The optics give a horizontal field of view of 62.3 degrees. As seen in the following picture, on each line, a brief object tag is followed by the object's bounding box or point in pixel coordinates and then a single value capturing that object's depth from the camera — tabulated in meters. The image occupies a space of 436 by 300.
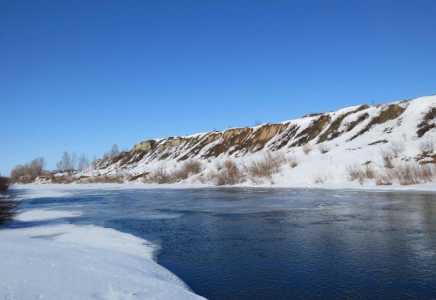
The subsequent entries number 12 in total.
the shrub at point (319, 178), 29.28
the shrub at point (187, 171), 47.09
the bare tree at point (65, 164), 145.62
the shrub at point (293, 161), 34.79
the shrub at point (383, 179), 25.04
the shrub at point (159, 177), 48.38
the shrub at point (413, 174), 23.45
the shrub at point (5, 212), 11.84
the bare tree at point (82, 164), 148.38
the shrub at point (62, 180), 76.00
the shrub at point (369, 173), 26.38
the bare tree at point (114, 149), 139.80
